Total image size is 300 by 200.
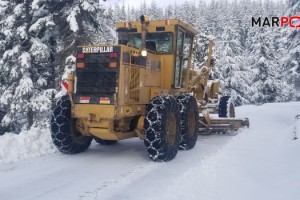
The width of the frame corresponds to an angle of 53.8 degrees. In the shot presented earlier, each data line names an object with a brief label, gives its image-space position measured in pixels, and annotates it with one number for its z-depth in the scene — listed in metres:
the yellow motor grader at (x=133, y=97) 6.51
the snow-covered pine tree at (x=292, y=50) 15.22
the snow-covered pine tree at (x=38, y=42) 11.99
